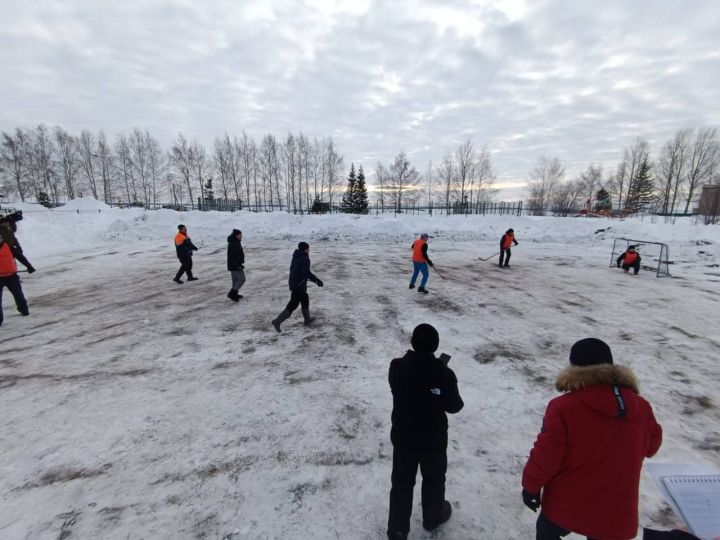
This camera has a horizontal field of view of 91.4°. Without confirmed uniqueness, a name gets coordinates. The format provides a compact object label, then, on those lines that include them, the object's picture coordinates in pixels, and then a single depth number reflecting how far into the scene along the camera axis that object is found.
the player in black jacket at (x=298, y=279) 6.55
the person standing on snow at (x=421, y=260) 9.36
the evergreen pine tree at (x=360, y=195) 43.09
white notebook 1.54
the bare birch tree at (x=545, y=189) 55.14
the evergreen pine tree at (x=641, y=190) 48.21
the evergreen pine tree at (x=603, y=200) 51.04
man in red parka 1.66
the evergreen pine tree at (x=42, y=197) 45.78
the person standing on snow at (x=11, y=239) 9.85
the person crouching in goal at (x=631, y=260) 12.69
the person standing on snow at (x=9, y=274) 6.91
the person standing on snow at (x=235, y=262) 8.27
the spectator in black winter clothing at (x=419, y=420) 2.25
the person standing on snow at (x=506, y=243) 13.45
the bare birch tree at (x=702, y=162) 41.47
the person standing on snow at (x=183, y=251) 10.14
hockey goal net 13.05
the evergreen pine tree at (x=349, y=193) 43.65
